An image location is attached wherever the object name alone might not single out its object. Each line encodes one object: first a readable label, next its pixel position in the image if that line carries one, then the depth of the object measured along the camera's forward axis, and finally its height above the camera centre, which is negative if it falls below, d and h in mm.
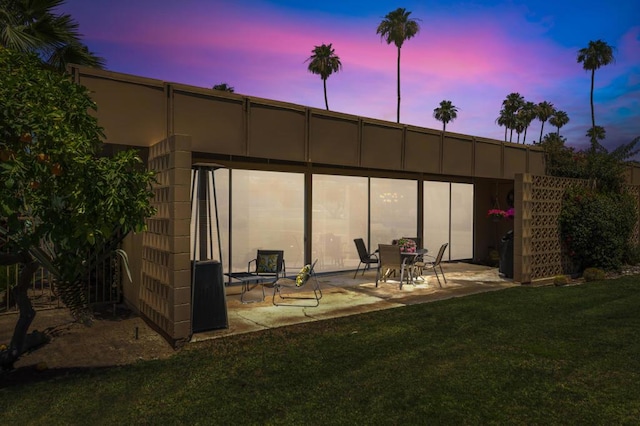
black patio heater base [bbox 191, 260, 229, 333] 5938 -1184
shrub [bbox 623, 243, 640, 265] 12711 -1092
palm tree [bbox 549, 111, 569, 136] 69375 +16808
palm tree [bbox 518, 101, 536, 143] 63594 +16287
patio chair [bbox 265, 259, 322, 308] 7305 -1600
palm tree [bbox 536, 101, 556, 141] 64875 +17062
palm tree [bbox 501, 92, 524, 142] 63750 +17269
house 5934 +918
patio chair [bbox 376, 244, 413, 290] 9062 -874
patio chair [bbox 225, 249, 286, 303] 7770 -979
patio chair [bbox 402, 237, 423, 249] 11214 -685
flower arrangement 9812 -658
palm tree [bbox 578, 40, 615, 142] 50594 +20108
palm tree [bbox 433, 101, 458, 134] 62969 +16131
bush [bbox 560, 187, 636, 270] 10859 -240
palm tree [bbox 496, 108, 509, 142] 64062 +15485
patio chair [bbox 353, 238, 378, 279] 10391 -862
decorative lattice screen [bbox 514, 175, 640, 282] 9953 -237
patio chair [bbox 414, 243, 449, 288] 9328 -1074
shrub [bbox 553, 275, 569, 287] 9961 -1464
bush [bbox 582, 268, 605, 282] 10484 -1382
